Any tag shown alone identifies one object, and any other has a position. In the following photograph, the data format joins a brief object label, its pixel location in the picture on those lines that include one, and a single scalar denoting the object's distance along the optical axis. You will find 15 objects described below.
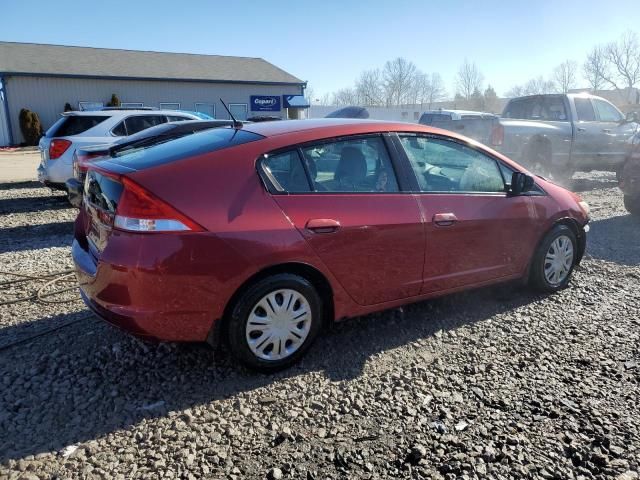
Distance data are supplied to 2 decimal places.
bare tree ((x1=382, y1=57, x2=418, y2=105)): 90.06
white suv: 8.57
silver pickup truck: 10.45
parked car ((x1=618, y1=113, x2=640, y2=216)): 8.01
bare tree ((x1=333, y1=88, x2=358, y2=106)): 86.25
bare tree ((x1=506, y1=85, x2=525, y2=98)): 86.60
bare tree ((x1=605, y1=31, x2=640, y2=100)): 68.57
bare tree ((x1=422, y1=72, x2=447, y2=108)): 94.01
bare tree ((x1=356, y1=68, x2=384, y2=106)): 88.12
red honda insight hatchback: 2.78
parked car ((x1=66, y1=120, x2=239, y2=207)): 4.85
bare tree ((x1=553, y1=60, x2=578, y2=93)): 78.25
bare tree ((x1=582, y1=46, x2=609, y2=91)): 70.38
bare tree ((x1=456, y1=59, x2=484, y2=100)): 86.84
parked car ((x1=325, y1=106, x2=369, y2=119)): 19.90
